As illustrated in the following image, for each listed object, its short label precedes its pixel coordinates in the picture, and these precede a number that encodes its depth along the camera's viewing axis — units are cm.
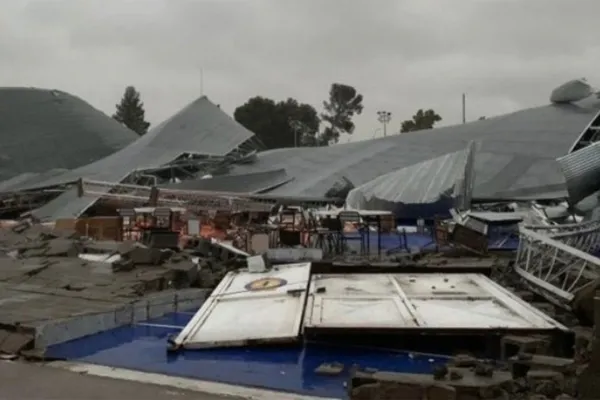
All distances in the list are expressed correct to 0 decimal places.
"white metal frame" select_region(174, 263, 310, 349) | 916
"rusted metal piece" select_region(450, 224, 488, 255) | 1823
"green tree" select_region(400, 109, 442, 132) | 9531
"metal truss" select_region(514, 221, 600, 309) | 1136
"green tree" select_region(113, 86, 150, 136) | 10762
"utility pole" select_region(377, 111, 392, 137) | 7975
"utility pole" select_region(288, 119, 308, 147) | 9111
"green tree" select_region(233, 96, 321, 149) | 9119
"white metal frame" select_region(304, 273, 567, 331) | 896
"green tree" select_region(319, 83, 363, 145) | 10681
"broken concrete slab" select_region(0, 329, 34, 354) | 866
